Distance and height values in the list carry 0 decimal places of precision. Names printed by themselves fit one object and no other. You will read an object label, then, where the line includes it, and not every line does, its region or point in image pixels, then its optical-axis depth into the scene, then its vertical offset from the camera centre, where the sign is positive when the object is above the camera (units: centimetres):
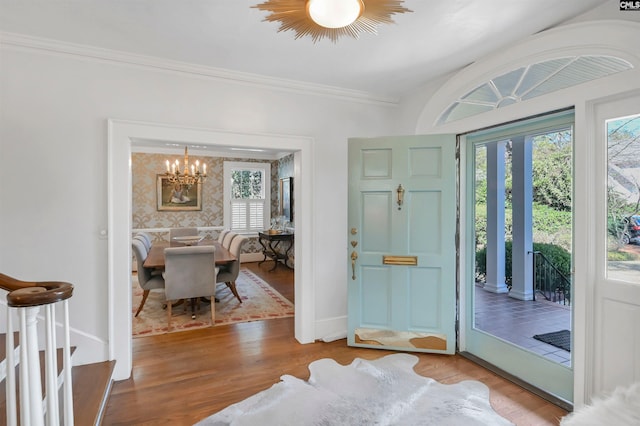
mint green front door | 320 -30
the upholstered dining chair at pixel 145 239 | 511 -42
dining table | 409 -58
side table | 704 -76
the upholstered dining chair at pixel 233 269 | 454 -78
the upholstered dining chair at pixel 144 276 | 409 -79
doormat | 246 -96
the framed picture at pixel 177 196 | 719 +36
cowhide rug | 219 -134
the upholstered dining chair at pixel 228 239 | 522 -43
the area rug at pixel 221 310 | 399 -130
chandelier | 540 +58
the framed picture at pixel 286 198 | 736 +34
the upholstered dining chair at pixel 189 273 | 385 -70
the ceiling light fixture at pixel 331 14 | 138 +89
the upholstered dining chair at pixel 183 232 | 618 -36
